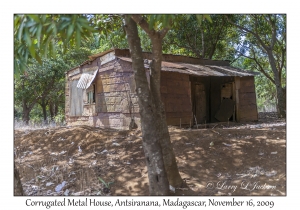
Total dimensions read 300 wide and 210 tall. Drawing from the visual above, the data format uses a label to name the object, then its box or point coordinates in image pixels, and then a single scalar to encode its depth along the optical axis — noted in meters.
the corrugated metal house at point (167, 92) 9.59
